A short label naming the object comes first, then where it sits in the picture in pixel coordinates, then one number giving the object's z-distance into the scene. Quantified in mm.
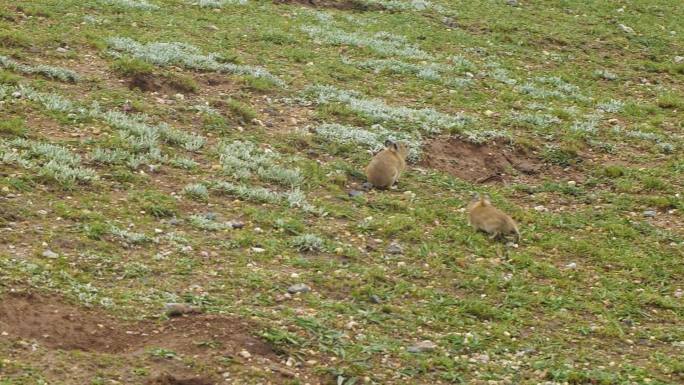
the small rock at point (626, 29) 22259
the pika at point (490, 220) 11070
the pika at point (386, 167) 12188
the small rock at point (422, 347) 8234
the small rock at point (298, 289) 8992
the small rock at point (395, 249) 10445
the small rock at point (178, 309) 8062
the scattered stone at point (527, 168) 13922
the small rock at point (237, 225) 10369
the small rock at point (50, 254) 8695
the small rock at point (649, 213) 12492
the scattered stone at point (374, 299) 9117
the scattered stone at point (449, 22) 21781
